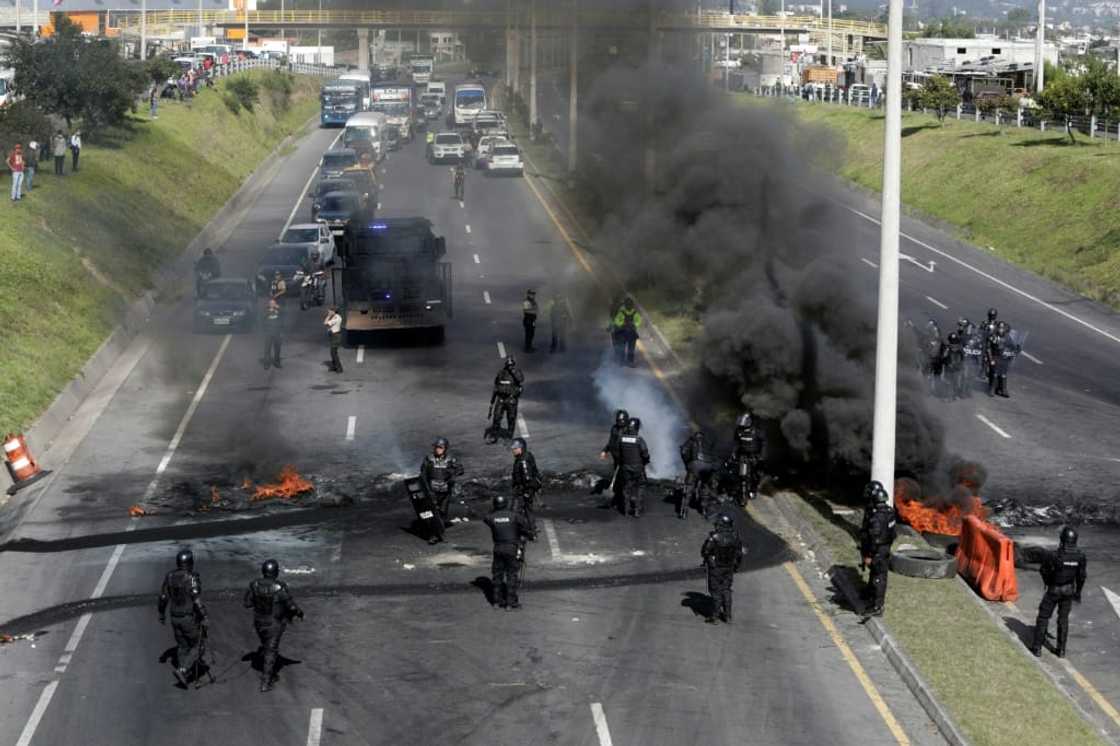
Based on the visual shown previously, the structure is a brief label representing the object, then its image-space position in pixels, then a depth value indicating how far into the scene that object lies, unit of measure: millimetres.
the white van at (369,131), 82438
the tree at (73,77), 62719
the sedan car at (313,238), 51375
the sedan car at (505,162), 75938
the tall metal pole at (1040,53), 78812
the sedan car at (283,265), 48125
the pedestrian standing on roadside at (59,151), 56894
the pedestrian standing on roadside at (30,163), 52406
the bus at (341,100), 98188
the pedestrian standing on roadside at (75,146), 57438
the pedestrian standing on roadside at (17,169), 49062
